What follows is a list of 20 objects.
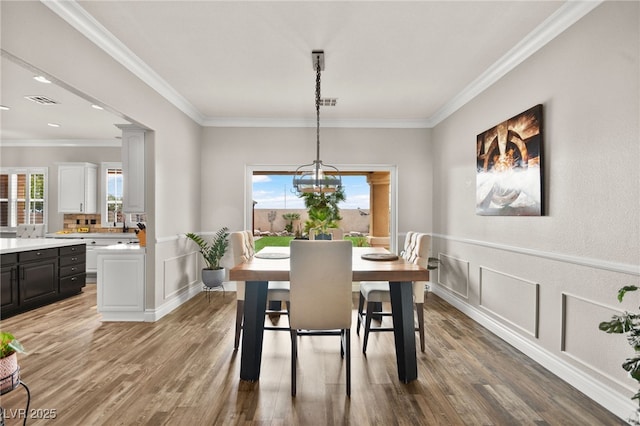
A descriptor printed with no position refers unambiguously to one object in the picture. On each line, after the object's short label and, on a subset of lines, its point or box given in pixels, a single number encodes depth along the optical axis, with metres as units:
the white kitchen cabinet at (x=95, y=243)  6.64
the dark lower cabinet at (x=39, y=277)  4.40
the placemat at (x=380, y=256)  3.27
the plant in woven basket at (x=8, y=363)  1.63
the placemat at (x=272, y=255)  3.35
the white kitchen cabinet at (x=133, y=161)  4.27
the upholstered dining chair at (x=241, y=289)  3.27
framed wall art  3.06
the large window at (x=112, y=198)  7.24
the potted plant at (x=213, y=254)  5.27
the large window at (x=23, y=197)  7.24
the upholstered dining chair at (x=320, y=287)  2.51
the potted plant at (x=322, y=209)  8.73
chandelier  3.39
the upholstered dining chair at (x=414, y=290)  3.24
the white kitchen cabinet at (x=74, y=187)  7.09
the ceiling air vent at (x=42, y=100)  4.62
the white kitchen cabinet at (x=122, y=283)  4.23
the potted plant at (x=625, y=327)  1.57
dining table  2.66
